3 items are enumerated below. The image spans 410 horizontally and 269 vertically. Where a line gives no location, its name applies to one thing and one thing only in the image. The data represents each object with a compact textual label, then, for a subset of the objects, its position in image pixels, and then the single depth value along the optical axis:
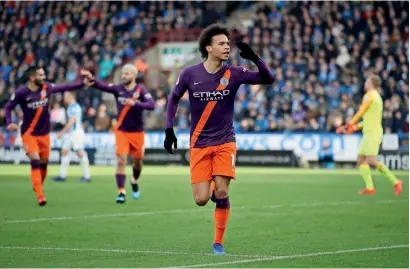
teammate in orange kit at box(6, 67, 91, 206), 17.48
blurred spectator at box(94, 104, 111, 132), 35.00
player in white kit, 25.03
